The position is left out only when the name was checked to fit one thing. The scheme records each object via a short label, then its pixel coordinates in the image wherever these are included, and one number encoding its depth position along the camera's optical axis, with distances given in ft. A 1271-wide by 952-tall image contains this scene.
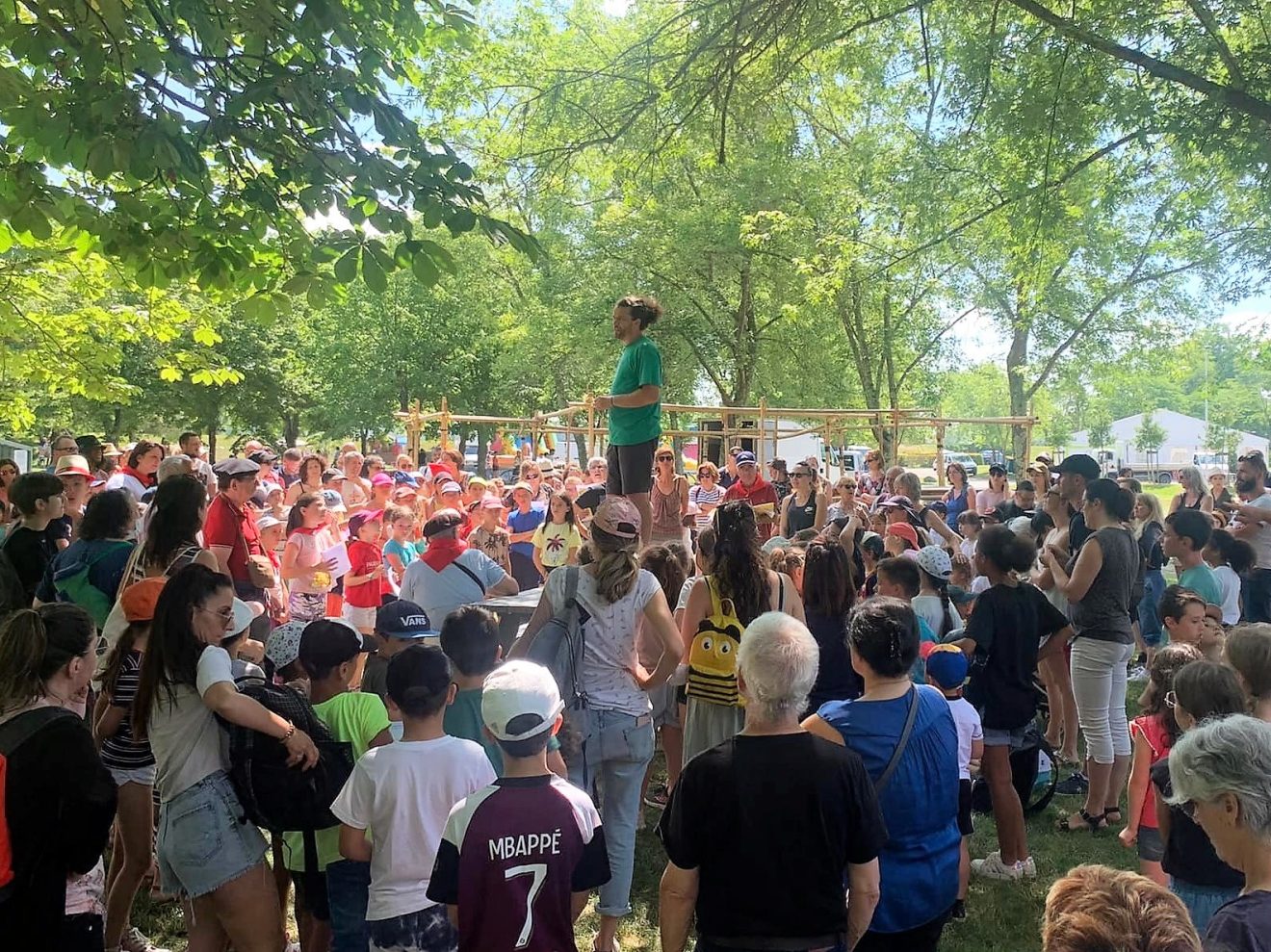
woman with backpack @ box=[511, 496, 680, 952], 12.89
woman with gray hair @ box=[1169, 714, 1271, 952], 7.00
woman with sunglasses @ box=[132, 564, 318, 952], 10.04
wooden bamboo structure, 49.06
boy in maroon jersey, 8.07
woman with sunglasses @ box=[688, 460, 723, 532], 35.76
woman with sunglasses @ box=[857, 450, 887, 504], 40.34
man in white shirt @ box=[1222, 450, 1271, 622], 21.33
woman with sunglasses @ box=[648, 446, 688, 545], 26.17
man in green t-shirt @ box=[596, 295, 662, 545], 18.53
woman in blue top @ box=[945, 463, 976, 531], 39.37
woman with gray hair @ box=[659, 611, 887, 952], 8.07
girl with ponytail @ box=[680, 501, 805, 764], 13.58
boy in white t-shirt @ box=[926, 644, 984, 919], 13.10
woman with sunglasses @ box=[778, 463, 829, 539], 28.78
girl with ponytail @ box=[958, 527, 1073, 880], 15.84
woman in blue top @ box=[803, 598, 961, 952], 9.39
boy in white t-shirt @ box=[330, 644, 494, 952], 9.15
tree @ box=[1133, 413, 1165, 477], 222.07
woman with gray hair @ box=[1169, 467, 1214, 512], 34.81
